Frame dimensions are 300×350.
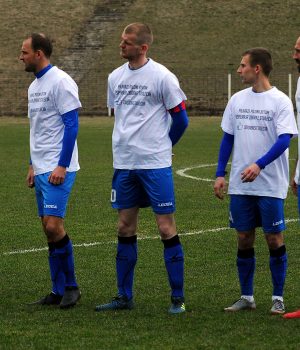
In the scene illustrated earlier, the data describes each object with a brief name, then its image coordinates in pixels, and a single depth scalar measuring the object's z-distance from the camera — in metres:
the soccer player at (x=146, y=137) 16.34
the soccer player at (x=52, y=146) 17.09
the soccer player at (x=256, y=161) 16.03
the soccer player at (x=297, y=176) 15.45
